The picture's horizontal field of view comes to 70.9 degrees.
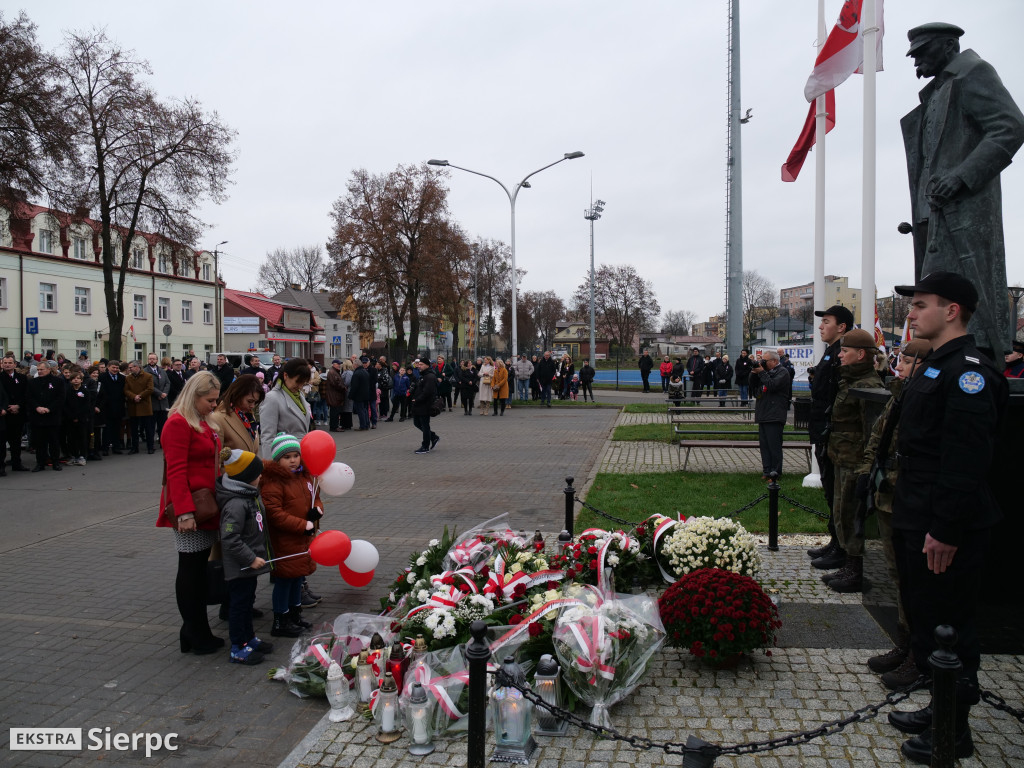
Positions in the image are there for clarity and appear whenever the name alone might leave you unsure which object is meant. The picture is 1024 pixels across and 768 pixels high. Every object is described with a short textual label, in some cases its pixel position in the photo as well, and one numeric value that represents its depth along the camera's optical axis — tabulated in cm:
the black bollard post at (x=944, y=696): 261
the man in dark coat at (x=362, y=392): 1958
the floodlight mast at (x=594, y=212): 5155
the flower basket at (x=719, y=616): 426
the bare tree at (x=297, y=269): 8488
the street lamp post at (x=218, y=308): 5456
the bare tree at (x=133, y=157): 2584
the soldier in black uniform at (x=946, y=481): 323
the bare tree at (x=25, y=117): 1727
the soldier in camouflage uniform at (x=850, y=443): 585
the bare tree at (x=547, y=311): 9150
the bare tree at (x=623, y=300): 6919
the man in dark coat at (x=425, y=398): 1465
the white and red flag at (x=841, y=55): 984
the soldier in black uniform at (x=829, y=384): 659
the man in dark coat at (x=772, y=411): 1047
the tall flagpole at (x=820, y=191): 1095
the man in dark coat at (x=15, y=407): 1254
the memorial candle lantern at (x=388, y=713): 382
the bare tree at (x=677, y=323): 9964
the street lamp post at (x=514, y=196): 2909
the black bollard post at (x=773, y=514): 709
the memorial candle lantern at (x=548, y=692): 381
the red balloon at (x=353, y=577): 534
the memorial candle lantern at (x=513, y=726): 356
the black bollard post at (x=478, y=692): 303
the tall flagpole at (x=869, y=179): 923
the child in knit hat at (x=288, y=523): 505
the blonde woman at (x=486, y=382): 2461
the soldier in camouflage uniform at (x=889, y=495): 408
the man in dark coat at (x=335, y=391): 1919
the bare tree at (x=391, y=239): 4069
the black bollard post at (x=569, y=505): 669
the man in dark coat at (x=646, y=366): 3566
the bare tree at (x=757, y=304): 7788
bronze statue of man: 486
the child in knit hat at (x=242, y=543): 467
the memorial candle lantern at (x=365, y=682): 415
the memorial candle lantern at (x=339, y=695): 403
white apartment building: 3944
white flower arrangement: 530
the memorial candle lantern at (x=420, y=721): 367
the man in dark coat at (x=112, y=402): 1459
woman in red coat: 466
